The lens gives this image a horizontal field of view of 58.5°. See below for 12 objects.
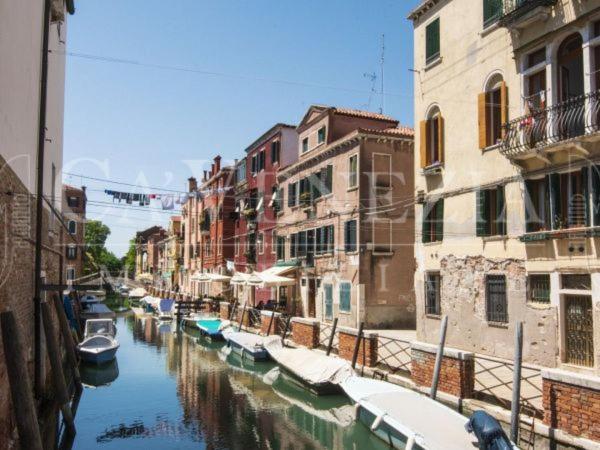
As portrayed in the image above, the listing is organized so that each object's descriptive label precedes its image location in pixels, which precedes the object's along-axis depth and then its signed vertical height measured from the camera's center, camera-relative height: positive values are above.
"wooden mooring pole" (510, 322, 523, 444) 8.90 -2.29
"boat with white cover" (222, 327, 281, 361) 20.06 -3.17
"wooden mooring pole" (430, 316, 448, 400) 11.43 -2.16
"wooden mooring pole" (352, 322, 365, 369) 15.07 -2.30
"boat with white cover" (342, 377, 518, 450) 8.19 -2.71
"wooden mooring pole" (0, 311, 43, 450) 6.64 -1.55
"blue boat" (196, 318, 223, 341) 27.33 -3.34
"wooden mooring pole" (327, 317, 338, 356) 17.03 -2.42
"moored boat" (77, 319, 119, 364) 19.36 -3.14
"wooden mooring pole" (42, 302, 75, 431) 10.37 -1.96
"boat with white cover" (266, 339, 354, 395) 14.13 -2.98
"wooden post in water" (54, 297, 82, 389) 14.56 -1.98
